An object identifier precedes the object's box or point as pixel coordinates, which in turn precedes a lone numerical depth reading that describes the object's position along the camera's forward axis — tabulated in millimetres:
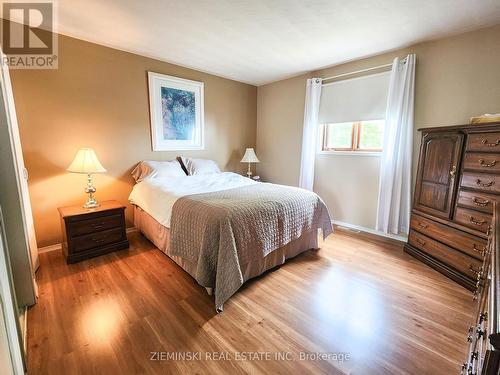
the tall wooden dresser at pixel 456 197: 1920
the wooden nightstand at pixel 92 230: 2355
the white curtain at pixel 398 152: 2799
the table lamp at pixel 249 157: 4266
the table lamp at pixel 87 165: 2408
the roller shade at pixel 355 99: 3035
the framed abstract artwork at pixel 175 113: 3279
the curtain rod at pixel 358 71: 2982
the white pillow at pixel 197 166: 3537
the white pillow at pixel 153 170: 3096
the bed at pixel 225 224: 1794
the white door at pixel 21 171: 1898
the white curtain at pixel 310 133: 3645
